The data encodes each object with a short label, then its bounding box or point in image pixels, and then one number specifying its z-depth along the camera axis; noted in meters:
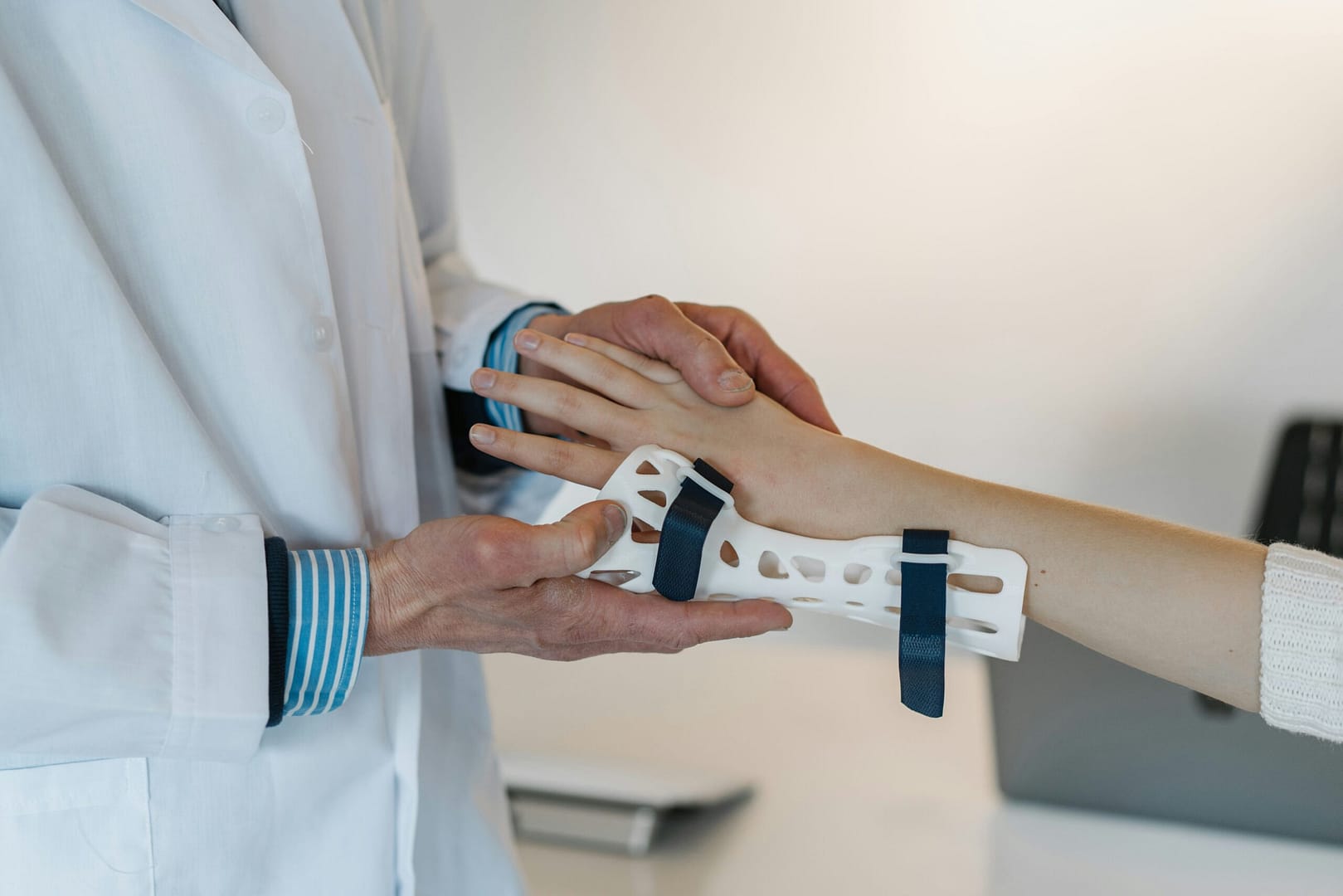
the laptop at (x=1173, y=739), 1.23
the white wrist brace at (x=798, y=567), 0.80
